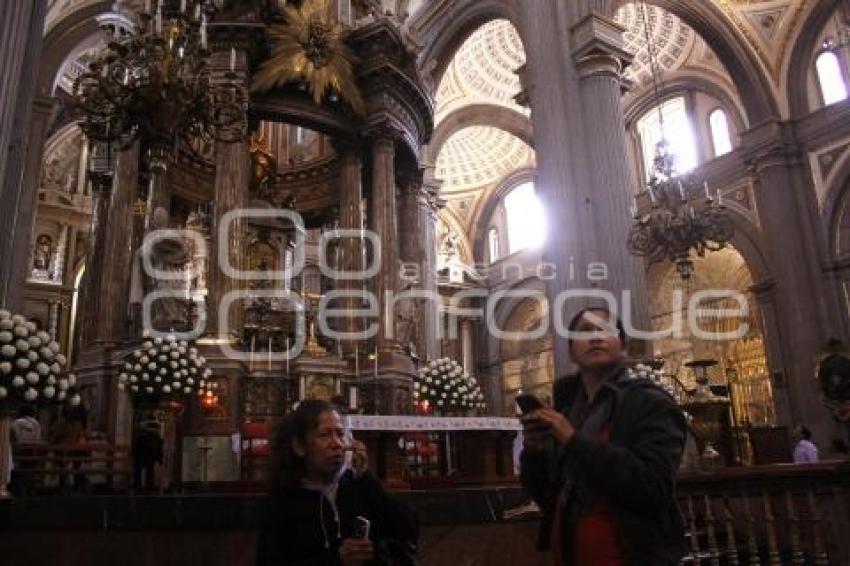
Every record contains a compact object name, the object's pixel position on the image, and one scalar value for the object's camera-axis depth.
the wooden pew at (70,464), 6.59
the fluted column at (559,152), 10.29
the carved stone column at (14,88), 5.00
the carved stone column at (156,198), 10.43
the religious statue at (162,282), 9.87
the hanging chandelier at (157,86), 6.46
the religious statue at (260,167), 12.95
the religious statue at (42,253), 21.42
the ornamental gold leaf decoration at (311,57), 11.04
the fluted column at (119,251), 10.15
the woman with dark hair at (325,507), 1.83
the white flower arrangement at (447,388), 9.10
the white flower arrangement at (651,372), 8.67
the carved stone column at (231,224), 9.41
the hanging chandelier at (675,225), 10.22
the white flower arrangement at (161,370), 7.08
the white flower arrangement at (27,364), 4.71
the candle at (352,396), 10.01
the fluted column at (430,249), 16.45
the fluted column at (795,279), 15.33
